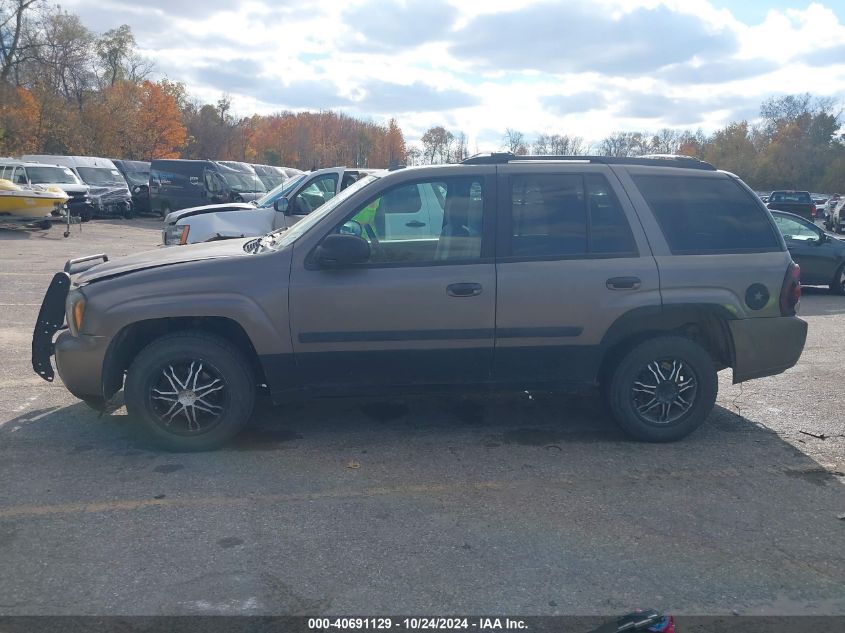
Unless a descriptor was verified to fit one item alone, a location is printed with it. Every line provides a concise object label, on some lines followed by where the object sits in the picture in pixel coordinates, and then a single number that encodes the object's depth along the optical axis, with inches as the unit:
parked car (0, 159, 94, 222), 946.1
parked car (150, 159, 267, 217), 1023.6
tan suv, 207.3
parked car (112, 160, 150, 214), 1243.2
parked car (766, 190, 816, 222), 1013.2
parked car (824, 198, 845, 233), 1311.5
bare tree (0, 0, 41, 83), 1820.9
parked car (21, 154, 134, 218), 1125.7
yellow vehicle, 838.5
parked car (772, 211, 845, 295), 546.6
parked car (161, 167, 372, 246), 451.5
